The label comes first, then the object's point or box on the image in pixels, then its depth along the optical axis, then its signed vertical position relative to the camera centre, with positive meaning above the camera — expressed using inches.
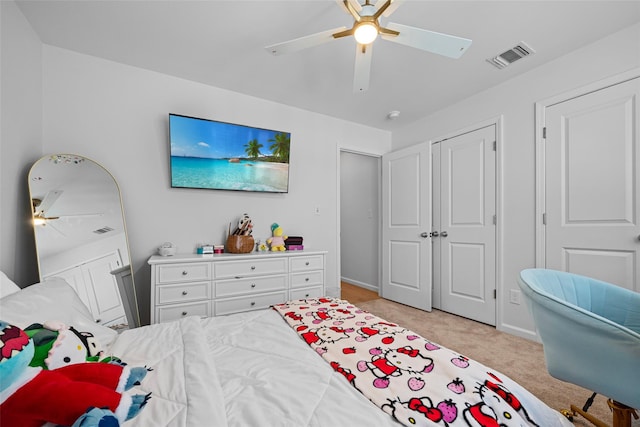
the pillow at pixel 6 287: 42.3 -11.8
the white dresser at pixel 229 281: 87.3 -24.6
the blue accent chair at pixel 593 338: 43.2 -22.4
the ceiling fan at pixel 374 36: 57.7 +41.1
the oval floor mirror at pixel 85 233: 75.8 -5.6
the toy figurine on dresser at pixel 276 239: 117.4 -11.3
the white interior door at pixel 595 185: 79.0 +8.7
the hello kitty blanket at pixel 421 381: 30.4 -22.2
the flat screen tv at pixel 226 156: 102.1 +24.1
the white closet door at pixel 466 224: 112.5 -5.1
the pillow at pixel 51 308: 34.8 -13.4
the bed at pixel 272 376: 29.6 -22.3
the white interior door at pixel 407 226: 132.3 -7.0
